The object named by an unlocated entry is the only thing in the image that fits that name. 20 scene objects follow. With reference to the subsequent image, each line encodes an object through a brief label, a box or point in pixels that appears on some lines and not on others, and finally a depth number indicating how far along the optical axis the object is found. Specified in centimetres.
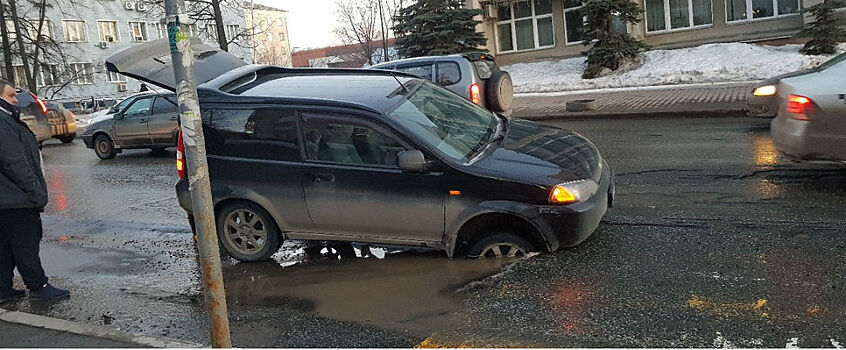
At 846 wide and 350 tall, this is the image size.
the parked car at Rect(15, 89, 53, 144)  1655
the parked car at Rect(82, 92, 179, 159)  1470
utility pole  325
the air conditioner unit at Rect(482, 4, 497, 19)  2972
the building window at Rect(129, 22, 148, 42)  5888
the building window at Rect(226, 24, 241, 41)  5902
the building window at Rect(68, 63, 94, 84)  5312
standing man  519
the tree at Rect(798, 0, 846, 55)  1998
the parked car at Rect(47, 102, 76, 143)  1944
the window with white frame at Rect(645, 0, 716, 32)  2595
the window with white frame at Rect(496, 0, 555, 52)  2945
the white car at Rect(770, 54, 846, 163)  658
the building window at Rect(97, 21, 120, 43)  5675
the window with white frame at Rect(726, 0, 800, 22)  2403
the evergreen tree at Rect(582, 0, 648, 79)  2323
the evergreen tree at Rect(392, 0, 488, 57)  2594
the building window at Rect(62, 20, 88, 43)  5447
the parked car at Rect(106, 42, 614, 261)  535
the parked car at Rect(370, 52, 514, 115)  1186
